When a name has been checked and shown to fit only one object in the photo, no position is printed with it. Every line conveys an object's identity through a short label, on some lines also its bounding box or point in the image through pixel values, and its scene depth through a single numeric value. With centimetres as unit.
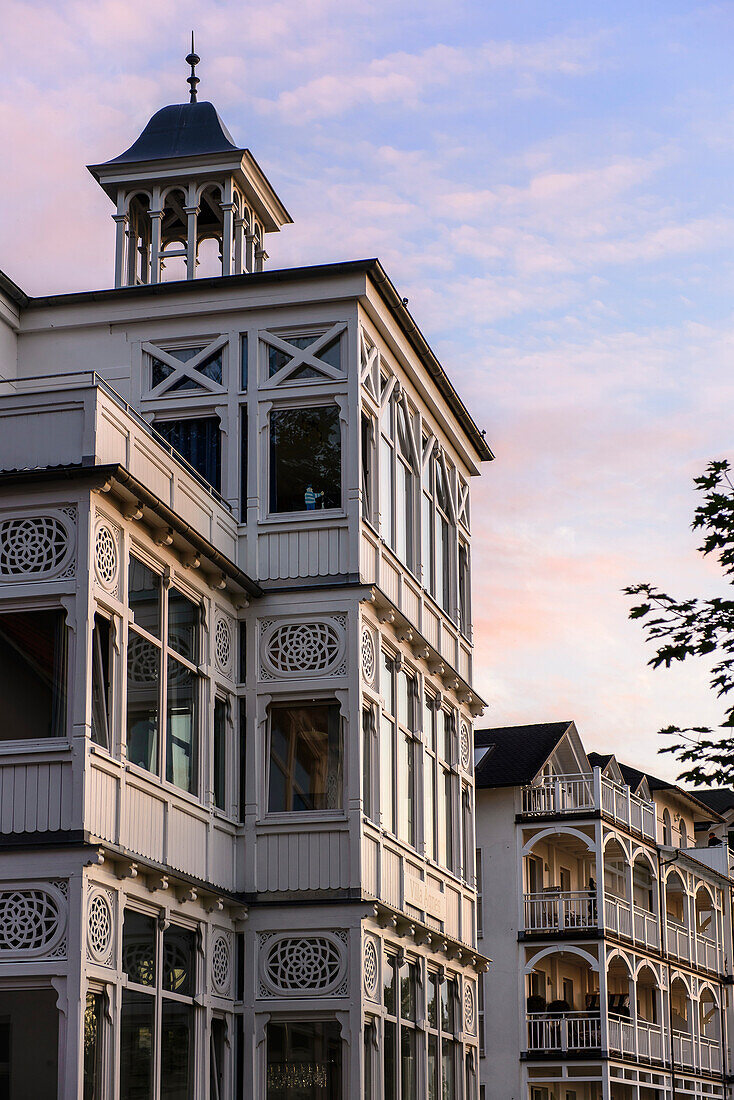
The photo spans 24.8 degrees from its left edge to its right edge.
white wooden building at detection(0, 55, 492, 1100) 1673
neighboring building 4412
